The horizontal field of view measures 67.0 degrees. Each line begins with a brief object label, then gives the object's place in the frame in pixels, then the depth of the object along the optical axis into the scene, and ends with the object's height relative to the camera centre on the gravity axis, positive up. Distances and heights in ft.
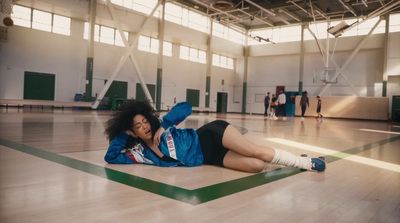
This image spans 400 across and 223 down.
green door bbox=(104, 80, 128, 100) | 68.54 +3.63
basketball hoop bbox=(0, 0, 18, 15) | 29.32 +9.39
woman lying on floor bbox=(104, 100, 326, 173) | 9.93 -1.24
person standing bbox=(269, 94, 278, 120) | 62.90 +2.00
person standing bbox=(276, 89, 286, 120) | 67.14 +3.07
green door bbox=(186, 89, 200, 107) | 85.04 +3.58
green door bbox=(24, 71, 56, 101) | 56.83 +3.22
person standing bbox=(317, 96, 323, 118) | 68.24 +2.13
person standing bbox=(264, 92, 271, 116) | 70.95 +2.87
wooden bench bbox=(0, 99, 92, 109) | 41.36 +0.03
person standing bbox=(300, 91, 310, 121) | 63.72 +2.28
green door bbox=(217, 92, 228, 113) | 96.21 +2.67
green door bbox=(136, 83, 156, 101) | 73.56 +4.03
